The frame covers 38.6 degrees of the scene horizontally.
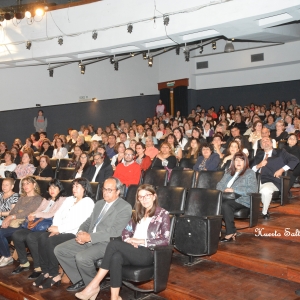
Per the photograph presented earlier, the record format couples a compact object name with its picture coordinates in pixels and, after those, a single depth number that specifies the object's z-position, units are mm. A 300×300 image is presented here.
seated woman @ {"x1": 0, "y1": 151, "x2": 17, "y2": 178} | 6832
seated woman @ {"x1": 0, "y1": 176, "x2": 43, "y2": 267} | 4484
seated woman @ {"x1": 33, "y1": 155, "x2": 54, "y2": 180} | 6234
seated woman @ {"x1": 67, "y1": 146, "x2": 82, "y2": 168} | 6473
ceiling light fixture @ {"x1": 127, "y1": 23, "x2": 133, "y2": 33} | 7360
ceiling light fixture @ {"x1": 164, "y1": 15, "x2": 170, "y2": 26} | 6863
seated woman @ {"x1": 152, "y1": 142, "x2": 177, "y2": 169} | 5785
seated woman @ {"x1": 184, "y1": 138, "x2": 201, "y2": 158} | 5970
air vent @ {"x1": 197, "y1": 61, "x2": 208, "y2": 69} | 13103
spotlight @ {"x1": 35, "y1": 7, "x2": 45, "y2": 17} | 8078
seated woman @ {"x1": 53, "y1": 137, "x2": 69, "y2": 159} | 7790
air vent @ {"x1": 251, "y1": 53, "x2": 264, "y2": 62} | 11930
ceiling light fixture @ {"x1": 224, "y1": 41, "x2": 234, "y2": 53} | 10648
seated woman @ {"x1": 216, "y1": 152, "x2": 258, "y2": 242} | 4023
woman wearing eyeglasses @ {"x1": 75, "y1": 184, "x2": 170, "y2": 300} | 3191
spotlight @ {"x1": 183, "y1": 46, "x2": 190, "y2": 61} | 7762
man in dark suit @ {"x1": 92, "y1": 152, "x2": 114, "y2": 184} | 5551
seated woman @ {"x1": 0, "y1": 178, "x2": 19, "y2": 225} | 4789
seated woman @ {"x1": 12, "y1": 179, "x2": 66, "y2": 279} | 4125
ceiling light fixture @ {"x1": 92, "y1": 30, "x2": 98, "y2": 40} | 7875
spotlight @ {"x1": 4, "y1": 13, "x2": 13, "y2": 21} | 8438
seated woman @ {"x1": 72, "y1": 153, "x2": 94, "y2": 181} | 5684
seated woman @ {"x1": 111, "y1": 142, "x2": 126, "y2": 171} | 6148
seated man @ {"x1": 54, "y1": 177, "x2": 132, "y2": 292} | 3453
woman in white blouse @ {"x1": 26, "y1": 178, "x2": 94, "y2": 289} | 3857
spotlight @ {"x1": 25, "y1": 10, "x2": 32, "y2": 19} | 8234
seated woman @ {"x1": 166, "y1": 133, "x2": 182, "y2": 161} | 6234
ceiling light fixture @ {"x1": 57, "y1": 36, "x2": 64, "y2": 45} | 8391
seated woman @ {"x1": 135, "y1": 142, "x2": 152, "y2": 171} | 5827
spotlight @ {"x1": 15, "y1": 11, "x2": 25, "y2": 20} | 8344
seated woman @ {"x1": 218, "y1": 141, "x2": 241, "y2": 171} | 4991
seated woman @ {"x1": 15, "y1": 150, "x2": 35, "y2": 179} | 6570
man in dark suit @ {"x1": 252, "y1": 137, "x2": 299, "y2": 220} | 4500
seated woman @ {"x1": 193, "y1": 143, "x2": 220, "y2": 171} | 5258
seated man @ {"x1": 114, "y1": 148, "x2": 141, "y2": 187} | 5285
